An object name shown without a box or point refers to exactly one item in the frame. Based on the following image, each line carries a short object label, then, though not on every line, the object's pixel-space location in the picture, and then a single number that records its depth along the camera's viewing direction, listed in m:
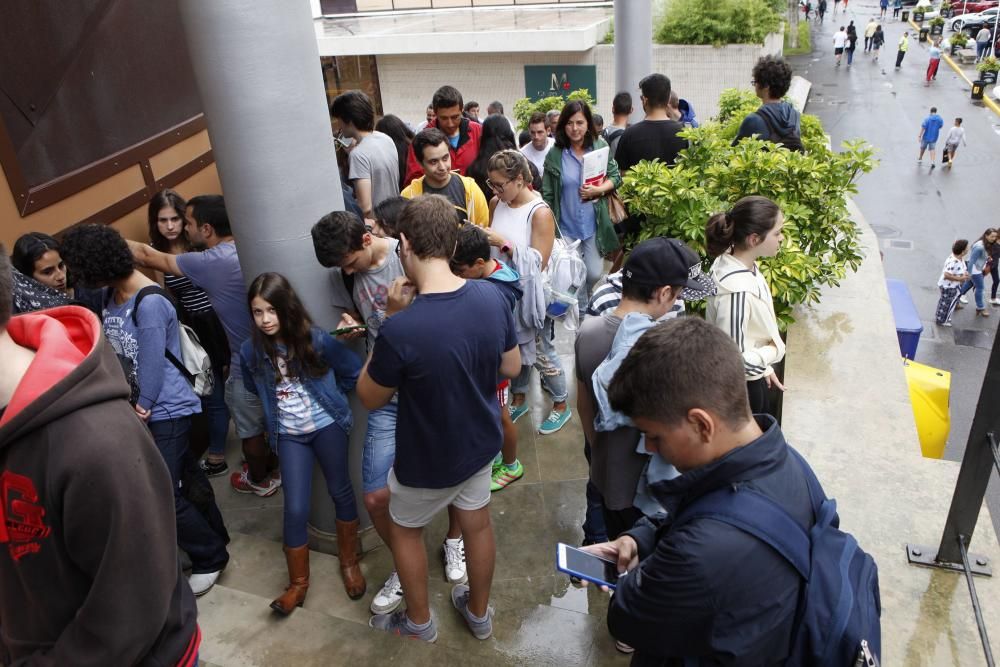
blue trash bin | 6.86
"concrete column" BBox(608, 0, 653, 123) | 8.02
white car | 35.53
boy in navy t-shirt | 2.72
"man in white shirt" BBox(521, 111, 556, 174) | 6.48
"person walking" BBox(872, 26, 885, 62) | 36.33
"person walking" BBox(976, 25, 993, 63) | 31.34
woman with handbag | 5.47
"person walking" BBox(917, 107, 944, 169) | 18.05
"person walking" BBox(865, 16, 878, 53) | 35.59
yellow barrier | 5.63
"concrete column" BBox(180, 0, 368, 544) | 3.05
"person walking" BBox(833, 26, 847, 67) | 32.25
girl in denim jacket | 3.36
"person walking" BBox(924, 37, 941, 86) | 28.23
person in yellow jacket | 4.69
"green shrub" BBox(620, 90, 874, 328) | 5.07
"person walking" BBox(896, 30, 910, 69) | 31.04
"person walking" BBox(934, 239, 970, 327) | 11.16
